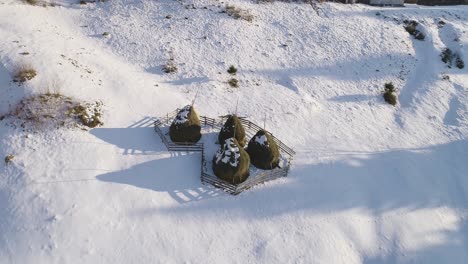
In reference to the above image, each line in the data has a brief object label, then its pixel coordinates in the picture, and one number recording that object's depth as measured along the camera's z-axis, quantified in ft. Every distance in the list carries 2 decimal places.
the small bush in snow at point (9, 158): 47.39
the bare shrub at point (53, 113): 52.19
